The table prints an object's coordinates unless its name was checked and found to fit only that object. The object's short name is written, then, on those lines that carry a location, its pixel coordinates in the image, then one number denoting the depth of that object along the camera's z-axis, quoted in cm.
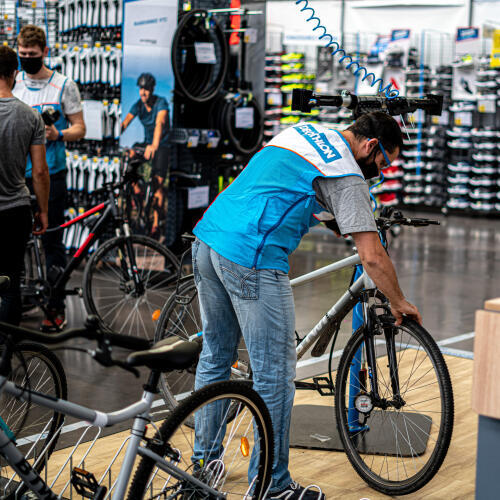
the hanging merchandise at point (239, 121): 796
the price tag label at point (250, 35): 825
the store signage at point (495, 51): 1496
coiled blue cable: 368
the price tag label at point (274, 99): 1627
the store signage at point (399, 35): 1490
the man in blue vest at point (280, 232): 272
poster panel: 752
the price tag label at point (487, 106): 1555
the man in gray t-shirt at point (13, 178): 420
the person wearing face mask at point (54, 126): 562
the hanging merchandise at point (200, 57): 759
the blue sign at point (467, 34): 1521
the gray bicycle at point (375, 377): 312
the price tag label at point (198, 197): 781
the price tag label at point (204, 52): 759
